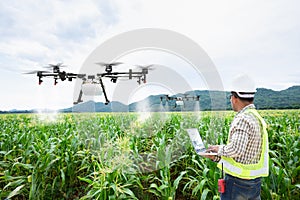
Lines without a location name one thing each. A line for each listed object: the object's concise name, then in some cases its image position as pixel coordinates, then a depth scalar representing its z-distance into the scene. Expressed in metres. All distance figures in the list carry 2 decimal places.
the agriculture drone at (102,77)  3.80
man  1.67
